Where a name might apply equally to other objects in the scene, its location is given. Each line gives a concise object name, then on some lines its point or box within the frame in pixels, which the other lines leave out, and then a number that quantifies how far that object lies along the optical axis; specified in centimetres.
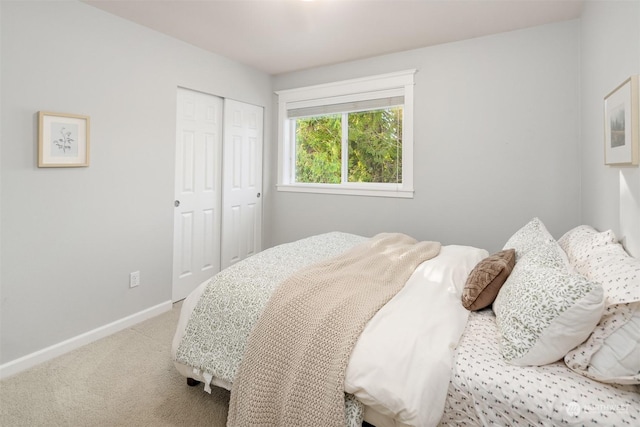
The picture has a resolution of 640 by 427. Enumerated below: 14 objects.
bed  109
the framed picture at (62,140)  221
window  343
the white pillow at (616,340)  105
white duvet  118
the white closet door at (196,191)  324
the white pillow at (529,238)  183
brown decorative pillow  160
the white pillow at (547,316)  111
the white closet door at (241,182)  370
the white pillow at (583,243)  160
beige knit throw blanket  130
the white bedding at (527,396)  102
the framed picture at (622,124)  143
